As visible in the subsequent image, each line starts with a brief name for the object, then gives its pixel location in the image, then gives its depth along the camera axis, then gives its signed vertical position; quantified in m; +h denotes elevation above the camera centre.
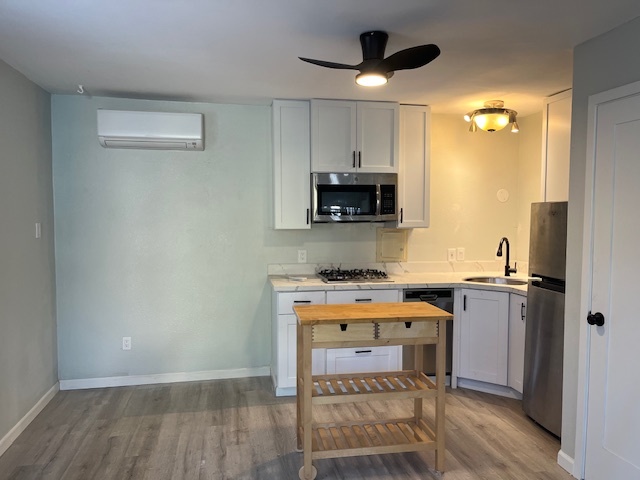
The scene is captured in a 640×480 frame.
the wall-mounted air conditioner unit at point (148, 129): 3.54 +0.72
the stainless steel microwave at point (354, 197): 3.79 +0.21
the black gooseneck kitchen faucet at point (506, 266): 3.99 -0.40
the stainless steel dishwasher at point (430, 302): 3.72 -0.67
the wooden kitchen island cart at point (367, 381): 2.39 -0.93
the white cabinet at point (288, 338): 3.55 -0.92
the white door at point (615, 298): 2.21 -0.38
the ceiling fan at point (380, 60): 2.15 +0.80
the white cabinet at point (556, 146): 3.16 +0.55
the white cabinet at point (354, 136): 3.75 +0.72
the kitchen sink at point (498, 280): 3.98 -0.51
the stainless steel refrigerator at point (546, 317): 2.89 -0.62
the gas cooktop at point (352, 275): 3.75 -0.46
